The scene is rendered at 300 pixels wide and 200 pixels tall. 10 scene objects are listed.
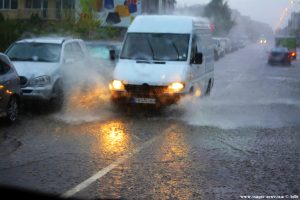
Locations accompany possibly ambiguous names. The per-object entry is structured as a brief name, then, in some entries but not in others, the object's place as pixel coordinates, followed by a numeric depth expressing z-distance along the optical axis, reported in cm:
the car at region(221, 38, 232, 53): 5419
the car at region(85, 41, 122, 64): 1856
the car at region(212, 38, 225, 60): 4475
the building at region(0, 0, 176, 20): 4734
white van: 1165
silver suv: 1216
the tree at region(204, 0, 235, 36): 9256
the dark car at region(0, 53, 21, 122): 1030
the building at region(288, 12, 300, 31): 16060
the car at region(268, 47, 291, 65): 4053
